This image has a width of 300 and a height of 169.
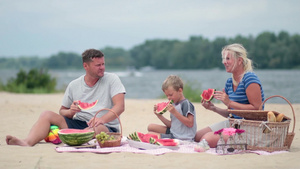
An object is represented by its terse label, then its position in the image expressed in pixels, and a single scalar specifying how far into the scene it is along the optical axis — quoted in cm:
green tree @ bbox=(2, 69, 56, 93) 1906
